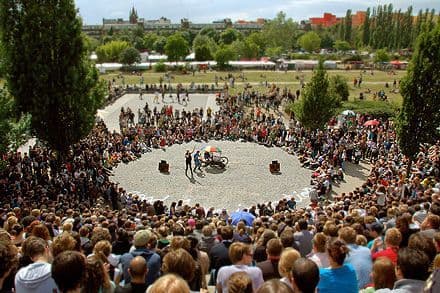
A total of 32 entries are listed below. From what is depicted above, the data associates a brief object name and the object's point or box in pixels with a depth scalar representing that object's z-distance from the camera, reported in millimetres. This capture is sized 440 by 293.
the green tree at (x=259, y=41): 123775
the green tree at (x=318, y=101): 27470
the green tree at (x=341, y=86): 45688
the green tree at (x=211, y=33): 149238
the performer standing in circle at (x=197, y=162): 23864
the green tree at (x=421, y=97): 19156
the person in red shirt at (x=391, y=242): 7162
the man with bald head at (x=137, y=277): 5441
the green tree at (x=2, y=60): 20172
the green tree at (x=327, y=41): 147875
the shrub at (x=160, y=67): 83188
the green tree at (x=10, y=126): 17266
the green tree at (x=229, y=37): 140125
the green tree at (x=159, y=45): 124250
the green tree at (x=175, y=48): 90062
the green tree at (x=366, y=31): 128625
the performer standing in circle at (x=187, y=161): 23066
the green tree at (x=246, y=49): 108656
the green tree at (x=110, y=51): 99438
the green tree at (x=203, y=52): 95675
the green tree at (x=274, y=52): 119944
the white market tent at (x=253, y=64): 87500
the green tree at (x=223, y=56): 82781
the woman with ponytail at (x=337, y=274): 5492
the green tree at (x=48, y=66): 20219
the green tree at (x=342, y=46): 130000
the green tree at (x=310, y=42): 132750
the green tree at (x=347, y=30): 145125
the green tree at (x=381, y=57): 90875
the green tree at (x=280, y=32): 139000
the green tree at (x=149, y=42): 132750
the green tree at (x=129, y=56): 83750
